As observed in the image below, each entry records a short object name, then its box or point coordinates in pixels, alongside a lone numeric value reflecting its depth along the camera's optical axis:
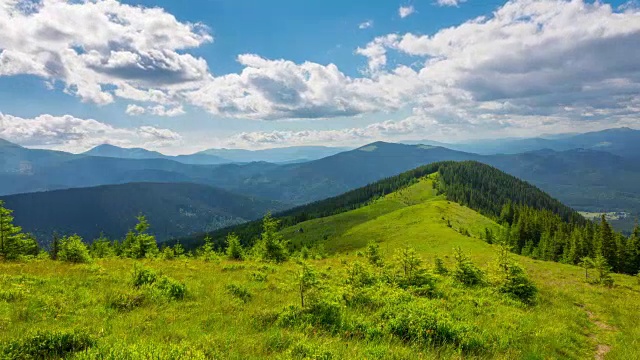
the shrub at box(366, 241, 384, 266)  38.34
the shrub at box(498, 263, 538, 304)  19.34
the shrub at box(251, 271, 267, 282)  19.92
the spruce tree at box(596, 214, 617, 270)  70.50
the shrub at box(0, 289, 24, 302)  11.13
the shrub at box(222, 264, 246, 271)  24.21
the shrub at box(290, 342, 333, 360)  7.48
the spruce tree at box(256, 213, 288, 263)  39.78
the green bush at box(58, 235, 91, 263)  24.11
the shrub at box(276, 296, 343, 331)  10.62
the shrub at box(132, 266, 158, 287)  14.81
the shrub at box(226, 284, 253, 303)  14.38
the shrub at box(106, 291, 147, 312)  11.32
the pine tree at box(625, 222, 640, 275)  69.38
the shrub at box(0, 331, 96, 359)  6.85
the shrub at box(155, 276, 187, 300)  13.25
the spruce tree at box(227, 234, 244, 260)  42.53
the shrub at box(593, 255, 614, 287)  41.28
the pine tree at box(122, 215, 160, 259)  37.69
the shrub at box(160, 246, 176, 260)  39.14
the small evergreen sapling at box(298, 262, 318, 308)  12.80
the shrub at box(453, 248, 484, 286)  22.36
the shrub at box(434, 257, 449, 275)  26.61
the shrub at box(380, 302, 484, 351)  10.11
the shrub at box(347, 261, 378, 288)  17.33
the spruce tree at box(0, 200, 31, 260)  26.33
